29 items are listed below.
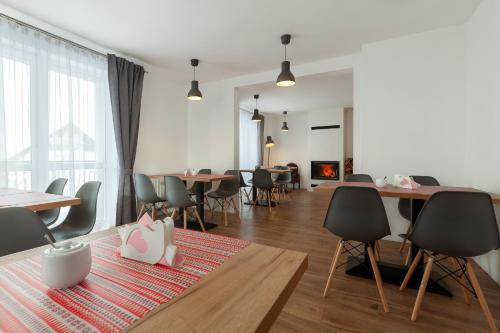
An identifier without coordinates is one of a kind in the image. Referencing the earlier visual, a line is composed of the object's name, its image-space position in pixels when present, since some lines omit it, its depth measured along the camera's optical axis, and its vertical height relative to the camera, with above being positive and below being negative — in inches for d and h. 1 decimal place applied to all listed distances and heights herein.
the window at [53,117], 100.7 +21.6
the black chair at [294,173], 322.0 -15.8
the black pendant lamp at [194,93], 145.5 +41.8
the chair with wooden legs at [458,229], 56.9 -16.4
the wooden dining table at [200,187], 142.4 -15.5
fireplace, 299.5 -10.2
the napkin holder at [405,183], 86.4 -7.6
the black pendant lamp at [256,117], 243.1 +45.8
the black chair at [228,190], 158.7 -19.4
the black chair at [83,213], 80.7 -18.1
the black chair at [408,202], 102.7 -17.5
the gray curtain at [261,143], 335.9 +26.8
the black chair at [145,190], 138.1 -16.1
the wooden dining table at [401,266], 75.6 -37.9
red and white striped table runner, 18.2 -12.1
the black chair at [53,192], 89.5 -12.7
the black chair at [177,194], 128.3 -17.1
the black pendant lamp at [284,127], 306.0 +43.9
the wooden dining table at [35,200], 60.1 -10.5
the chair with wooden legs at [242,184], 212.2 -19.7
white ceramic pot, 22.4 -9.9
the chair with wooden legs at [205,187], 171.2 -19.0
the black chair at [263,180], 193.3 -14.9
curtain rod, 101.1 +60.1
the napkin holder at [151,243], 28.1 -9.7
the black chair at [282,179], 247.9 -17.9
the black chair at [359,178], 113.4 -7.8
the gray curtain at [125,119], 138.6 +26.0
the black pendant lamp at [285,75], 120.4 +43.7
